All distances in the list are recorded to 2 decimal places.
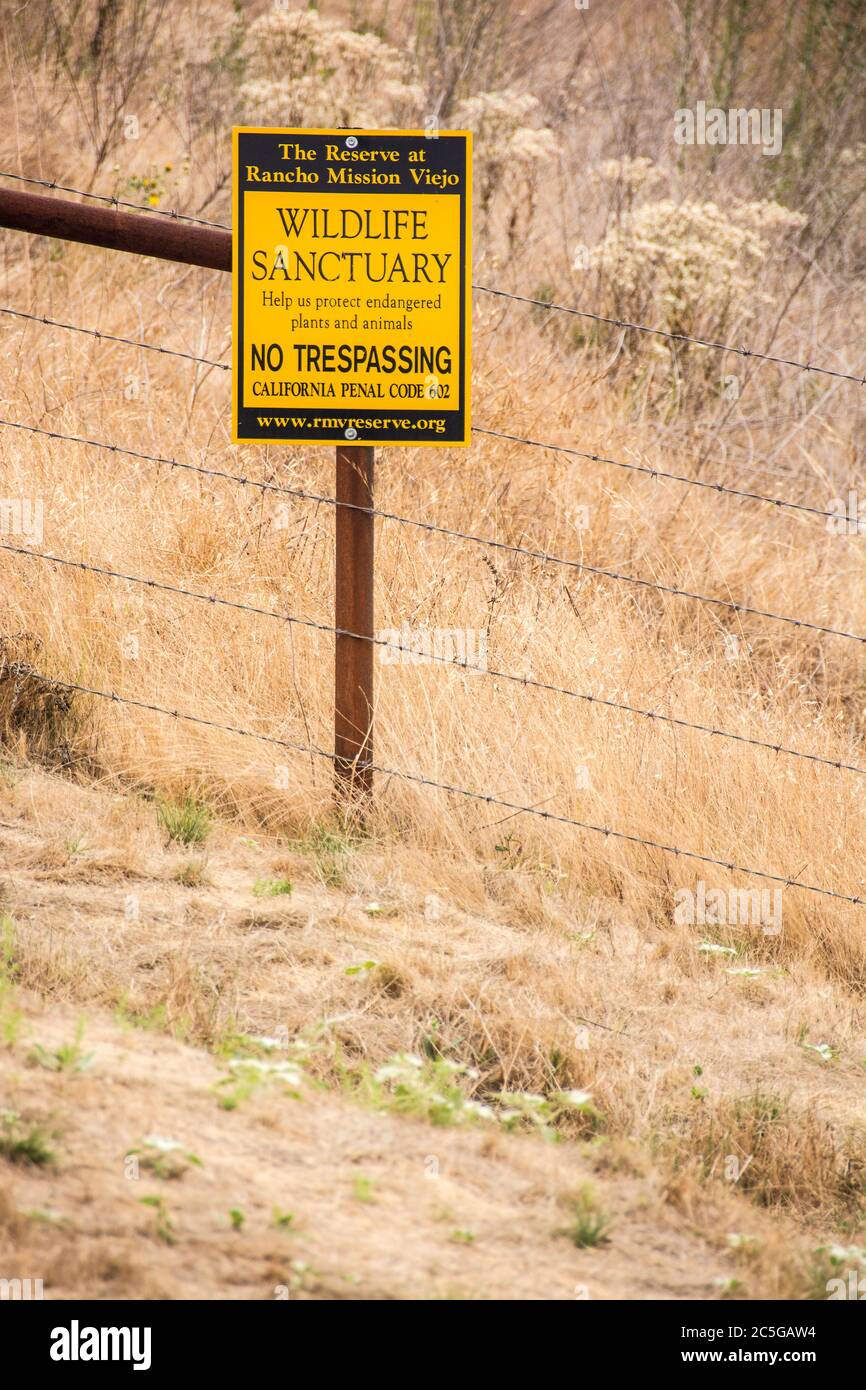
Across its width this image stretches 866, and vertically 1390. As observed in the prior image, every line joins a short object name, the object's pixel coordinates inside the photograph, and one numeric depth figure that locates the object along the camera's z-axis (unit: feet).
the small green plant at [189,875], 22.07
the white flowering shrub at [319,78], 54.44
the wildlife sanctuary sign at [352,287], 23.09
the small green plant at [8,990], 15.66
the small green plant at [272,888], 22.05
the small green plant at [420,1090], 16.72
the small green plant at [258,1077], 15.98
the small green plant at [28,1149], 13.64
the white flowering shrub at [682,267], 49.08
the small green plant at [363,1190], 14.48
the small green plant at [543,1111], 17.44
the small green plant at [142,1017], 17.60
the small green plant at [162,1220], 13.05
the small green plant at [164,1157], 13.97
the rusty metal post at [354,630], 24.26
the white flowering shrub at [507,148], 53.93
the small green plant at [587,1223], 14.90
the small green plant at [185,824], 23.35
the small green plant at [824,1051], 20.54
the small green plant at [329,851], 22.88
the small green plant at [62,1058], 15.35
